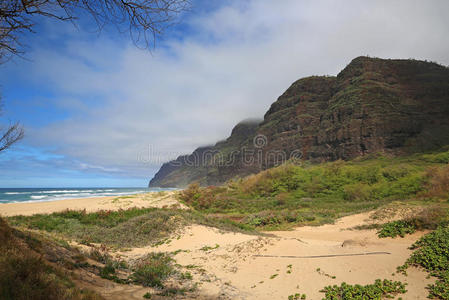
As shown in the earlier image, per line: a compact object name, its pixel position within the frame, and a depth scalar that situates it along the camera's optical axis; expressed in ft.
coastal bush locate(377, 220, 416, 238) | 30.91
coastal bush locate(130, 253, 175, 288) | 19.92
